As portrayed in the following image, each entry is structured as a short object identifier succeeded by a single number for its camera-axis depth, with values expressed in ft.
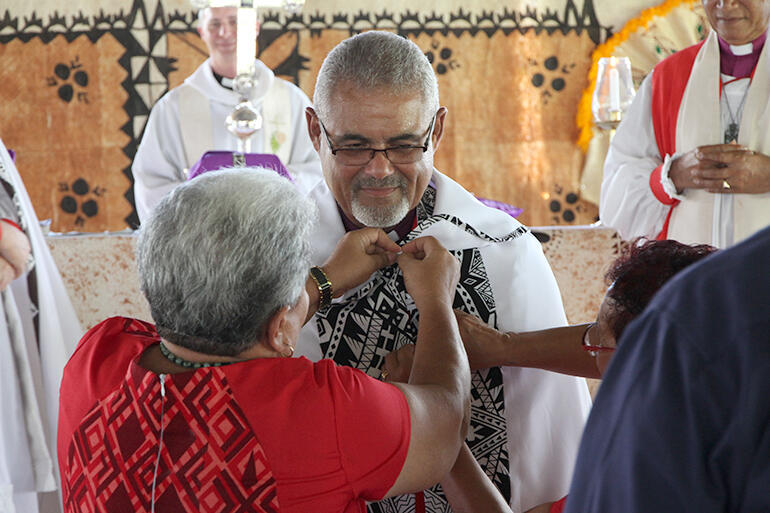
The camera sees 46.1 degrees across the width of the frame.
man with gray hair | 6.68
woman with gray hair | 4.86
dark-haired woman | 5.16
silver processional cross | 12.91
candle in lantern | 15.17
